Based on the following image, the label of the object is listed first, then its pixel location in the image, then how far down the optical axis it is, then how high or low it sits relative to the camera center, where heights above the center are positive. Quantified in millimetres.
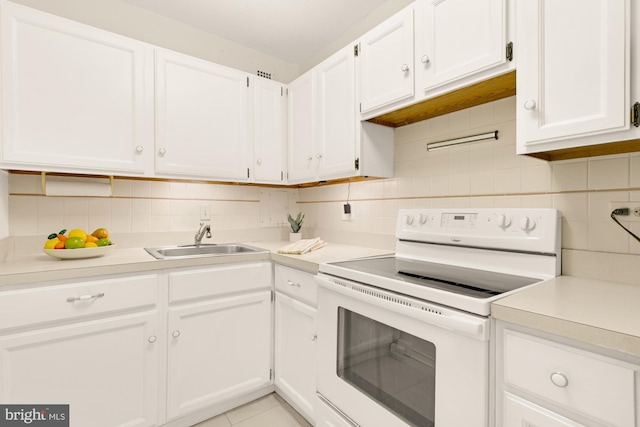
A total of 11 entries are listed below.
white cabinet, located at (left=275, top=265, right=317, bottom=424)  1633 -729
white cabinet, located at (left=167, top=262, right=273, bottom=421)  1625 -703
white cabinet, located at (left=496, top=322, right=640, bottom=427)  652 -402
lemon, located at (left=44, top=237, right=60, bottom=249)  1521 -162
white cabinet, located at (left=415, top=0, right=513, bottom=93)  1154 +718
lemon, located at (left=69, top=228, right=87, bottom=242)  1581 -117
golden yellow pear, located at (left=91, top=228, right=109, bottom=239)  1737 -127
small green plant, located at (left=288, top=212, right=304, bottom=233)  2518 -96
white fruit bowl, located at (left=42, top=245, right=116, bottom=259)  1499 -205
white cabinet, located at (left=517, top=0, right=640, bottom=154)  858 +434
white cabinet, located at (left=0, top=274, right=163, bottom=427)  1262 -620
